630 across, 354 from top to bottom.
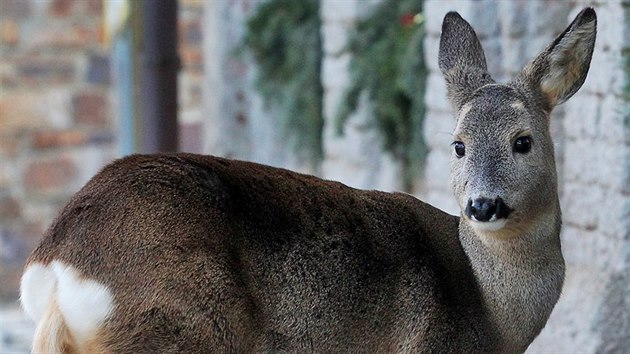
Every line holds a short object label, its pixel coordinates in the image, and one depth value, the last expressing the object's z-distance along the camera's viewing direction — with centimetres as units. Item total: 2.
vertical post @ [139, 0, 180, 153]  1529
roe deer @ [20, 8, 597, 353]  759
